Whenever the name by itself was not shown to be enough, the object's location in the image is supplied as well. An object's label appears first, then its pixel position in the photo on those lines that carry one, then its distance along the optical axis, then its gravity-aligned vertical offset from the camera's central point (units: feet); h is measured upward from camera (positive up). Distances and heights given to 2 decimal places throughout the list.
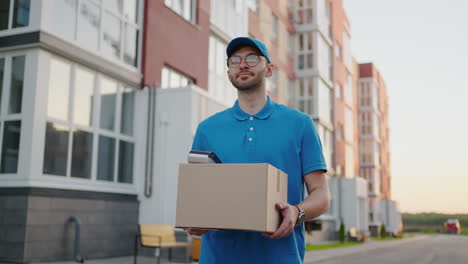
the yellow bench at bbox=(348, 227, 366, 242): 96.78 -5.74
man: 6.90 +0.79
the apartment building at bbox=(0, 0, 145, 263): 31.45 +4.84
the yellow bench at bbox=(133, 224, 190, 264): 34.32 -2.56
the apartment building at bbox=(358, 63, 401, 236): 152.15 +18.32
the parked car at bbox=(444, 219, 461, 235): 214.69 -7.84
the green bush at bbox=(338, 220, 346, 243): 89.18 -4.93
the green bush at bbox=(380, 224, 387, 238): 132.05 -6.60
